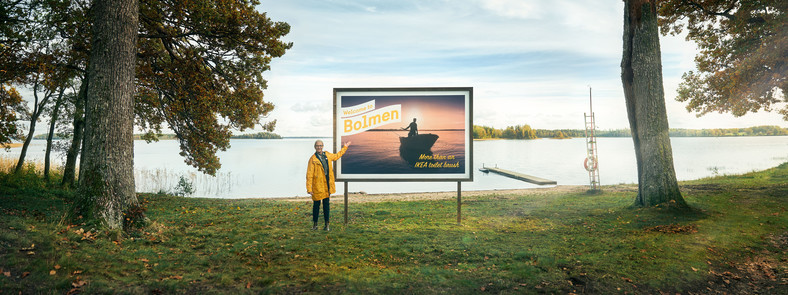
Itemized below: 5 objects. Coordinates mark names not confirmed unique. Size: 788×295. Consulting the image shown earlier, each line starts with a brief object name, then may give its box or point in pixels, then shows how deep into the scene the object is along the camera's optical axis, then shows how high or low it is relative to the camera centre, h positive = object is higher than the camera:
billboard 9.38 +0.46
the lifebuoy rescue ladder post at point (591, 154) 15.19 -0.36
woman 7.88 -0.64
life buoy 15.45 -0.73
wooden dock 26.34 -2.44
